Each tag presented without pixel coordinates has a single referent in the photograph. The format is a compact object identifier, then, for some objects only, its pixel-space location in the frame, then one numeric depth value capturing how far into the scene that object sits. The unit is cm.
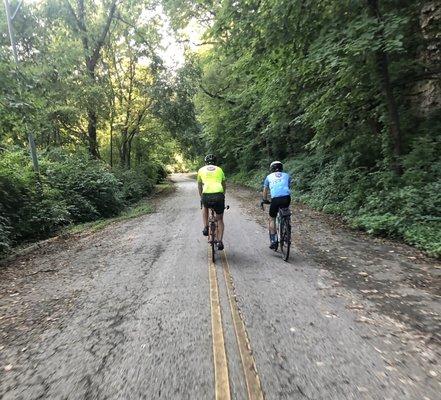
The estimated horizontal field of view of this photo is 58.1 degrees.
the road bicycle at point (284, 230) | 760
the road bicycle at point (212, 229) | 765
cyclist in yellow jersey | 790
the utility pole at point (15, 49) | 1251
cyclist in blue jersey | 801
